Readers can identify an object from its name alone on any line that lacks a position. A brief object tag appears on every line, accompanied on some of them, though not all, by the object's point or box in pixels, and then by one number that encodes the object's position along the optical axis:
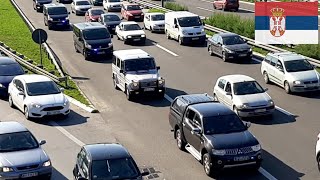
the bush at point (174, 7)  57.31
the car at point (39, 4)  63.66
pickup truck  17.73
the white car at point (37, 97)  24.91
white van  41.16
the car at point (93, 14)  52.03
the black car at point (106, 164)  15.55
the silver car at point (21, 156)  17.17
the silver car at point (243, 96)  23.84
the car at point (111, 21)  47.69
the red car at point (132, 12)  53.91
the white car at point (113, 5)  61.00
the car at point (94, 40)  37.22
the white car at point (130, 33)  42.31
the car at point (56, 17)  50.30
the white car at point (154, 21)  47.00
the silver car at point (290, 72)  27.42
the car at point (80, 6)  59.66
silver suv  27.78
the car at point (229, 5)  61.47
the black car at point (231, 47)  35.00
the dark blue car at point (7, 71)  29.05
